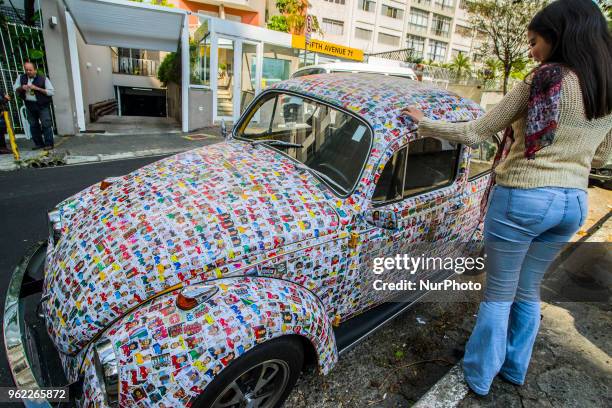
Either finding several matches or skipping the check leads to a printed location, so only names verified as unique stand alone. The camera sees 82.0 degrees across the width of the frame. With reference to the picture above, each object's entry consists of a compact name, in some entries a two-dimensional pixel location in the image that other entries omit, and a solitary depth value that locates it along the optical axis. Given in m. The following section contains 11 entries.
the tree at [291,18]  30.92
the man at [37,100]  7.63
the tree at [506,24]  13.31
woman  1.67
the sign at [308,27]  8.59
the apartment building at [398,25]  39.91
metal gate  8.14
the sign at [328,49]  14.49
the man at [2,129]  7.13
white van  9.24
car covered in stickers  1.55
